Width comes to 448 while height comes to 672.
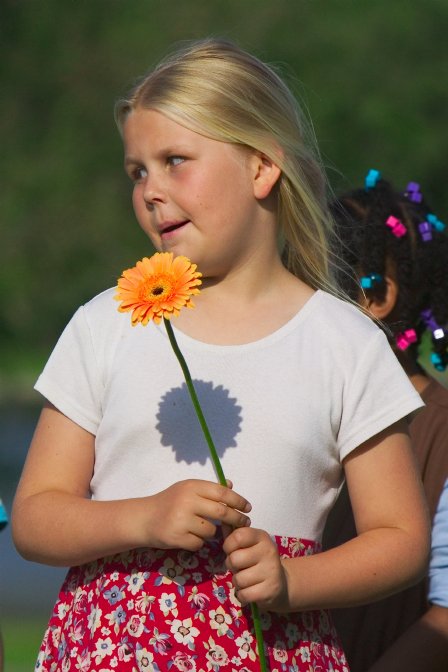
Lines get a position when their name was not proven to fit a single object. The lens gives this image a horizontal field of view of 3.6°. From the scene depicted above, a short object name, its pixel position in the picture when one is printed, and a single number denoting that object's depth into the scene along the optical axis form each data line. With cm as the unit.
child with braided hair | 782
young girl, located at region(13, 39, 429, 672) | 735
